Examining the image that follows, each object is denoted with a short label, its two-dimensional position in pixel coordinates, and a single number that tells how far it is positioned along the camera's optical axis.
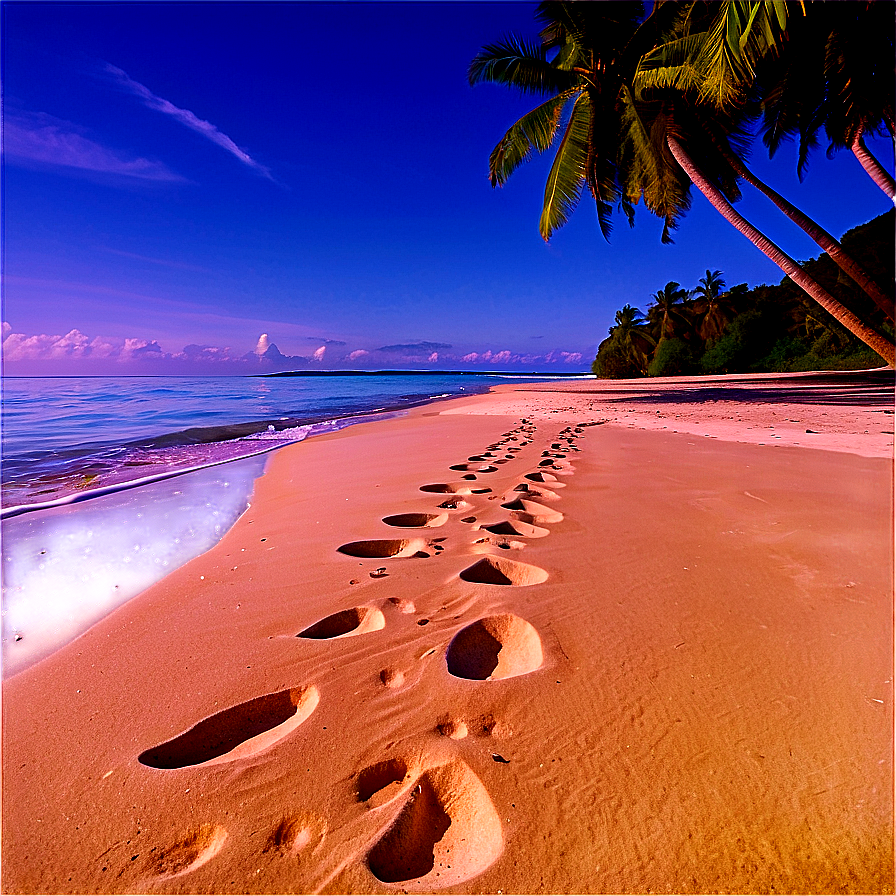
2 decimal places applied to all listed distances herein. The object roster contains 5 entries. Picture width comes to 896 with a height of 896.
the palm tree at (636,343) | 42.10
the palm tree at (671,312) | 39.66
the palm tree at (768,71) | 5.78
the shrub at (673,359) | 35.72
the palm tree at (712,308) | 37.09
